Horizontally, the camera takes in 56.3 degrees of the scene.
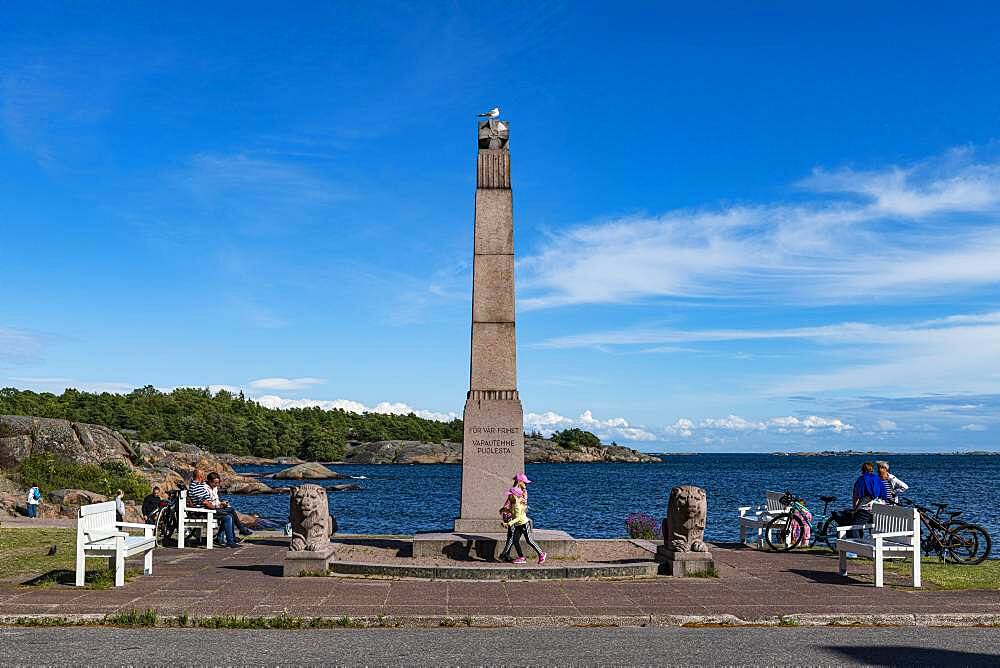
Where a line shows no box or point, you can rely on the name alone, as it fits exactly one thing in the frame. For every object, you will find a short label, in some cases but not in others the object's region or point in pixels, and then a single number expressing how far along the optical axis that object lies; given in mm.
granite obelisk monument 14680
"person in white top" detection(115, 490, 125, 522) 17989
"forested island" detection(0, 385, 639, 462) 132250
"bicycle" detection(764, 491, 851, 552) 15820
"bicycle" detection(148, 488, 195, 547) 16219
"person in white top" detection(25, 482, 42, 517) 25812
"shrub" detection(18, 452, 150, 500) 32969
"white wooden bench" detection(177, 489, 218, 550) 15573
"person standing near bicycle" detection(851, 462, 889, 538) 15000
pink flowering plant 18453
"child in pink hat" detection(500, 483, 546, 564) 12719
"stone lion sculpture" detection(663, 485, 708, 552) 12234
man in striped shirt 15836
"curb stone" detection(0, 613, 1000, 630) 8930
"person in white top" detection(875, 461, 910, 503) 15070
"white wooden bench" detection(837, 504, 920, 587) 11555
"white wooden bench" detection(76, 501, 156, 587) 10914
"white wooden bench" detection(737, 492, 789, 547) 16291
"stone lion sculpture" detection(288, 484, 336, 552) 12289
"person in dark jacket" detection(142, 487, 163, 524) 16750
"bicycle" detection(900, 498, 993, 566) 14453
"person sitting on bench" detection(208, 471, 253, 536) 16109
